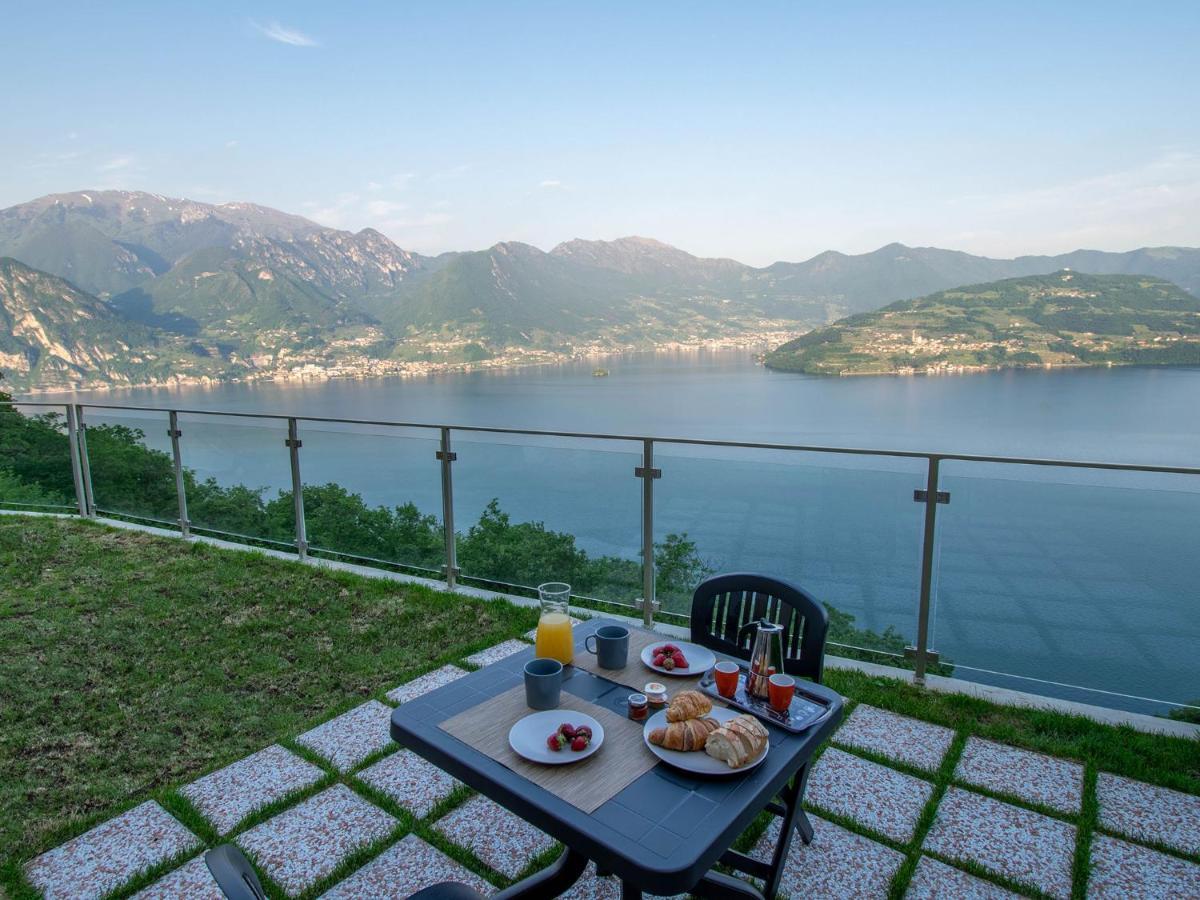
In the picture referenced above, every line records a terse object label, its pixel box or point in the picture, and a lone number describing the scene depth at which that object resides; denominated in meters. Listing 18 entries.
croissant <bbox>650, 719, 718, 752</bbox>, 1.35
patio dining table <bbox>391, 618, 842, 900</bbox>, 1.09
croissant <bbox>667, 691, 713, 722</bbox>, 1.42
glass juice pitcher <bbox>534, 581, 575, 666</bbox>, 1.79
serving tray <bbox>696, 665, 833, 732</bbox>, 1.46
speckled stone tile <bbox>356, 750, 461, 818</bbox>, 2.31
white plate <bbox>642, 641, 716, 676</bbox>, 1.71
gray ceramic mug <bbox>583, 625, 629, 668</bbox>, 1.77
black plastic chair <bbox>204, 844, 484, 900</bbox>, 0.85
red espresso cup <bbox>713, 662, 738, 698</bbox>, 1.57
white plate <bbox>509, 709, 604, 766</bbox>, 1.33
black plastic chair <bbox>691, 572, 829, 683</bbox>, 1.94
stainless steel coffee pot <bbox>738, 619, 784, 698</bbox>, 1.55
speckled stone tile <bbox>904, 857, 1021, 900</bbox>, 1.86
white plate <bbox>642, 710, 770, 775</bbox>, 1.27
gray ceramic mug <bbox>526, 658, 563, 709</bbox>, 1.54
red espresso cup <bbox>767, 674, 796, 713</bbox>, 1.49
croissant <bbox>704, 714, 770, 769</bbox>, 1.29
